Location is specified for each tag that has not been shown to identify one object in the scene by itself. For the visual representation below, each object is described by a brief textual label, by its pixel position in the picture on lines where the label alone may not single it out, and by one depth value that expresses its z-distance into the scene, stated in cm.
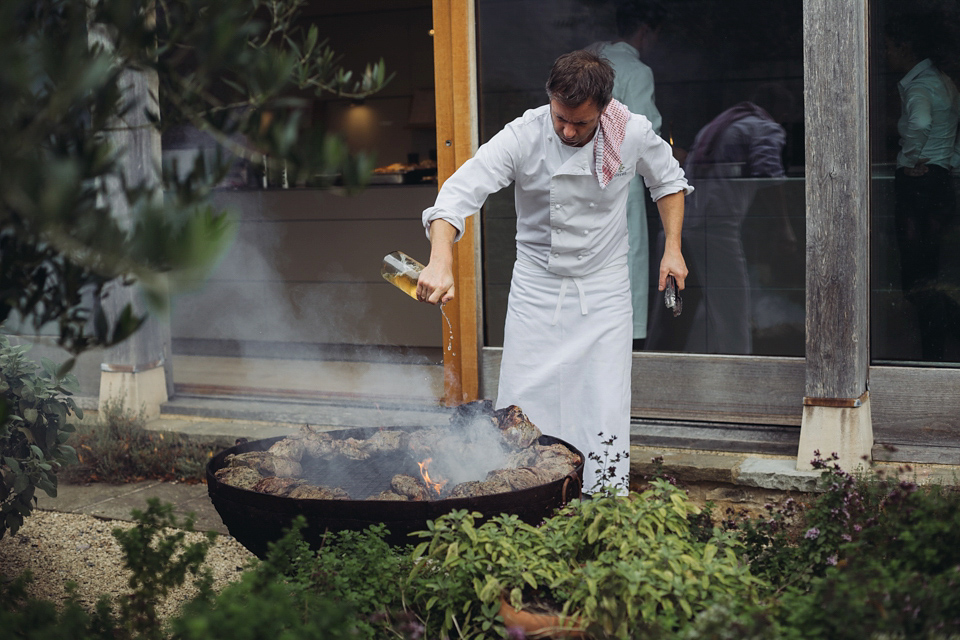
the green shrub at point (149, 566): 215
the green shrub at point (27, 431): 329
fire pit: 267
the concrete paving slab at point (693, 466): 412
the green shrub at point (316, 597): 180
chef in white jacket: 339
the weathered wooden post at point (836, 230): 387
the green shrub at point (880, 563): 184
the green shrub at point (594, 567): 209
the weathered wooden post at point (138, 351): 527
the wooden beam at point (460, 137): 462
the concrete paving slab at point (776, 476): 394
